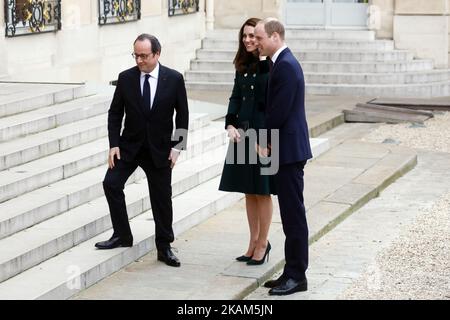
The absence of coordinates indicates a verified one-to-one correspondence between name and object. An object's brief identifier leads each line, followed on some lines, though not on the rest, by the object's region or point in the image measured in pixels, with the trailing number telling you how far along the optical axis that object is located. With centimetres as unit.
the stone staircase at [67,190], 807
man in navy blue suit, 787
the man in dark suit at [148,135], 845
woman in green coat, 847
